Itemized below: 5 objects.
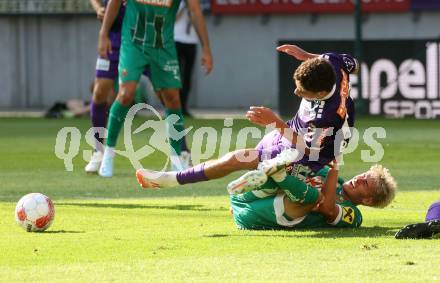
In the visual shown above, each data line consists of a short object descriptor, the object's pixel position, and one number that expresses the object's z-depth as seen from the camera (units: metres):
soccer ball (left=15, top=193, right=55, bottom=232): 18.30
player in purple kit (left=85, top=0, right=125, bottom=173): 28.34
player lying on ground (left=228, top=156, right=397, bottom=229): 18.14
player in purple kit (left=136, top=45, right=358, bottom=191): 17.95
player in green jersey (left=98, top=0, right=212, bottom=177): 26.78
